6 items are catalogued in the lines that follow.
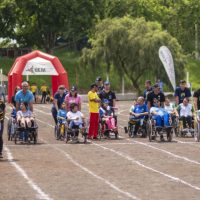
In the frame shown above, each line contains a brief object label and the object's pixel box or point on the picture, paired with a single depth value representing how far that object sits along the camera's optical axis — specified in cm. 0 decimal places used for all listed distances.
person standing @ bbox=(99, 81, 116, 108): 2709
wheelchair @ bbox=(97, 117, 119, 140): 2658
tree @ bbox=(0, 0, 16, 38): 9331
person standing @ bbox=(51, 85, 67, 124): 2700
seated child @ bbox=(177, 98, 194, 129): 2745
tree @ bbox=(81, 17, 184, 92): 6925
